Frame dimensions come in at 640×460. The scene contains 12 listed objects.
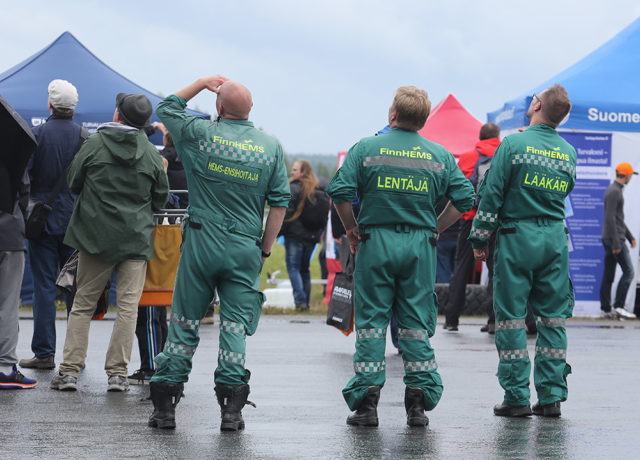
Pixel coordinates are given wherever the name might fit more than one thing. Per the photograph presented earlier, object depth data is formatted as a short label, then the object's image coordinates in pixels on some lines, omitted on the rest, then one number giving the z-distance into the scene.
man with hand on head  10.66
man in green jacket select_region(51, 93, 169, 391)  13.04
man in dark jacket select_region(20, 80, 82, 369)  14.76
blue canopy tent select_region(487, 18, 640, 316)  27.10
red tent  34.31
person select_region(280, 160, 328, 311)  26.96
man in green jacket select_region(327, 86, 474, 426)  11.09
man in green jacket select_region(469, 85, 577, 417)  11.86
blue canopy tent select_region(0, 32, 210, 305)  27.41
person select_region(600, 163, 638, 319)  26.31
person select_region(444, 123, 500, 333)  21.23
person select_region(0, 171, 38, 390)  13.04
